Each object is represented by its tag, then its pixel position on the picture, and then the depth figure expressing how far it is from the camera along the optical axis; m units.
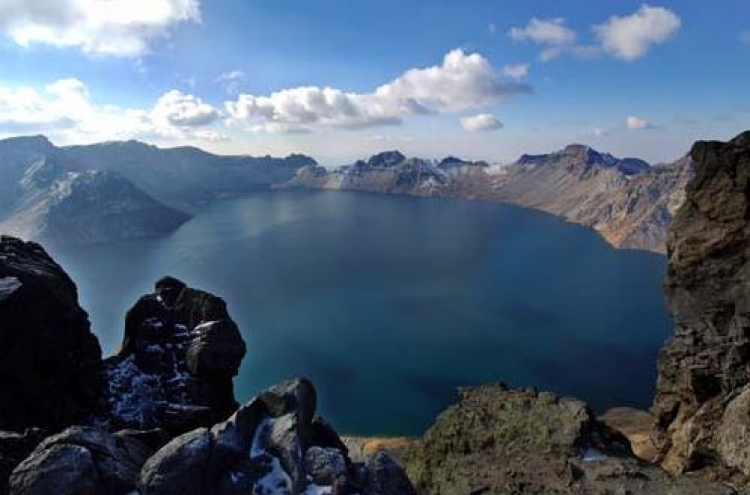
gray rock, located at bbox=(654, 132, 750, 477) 61.34
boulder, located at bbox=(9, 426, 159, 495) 26.97
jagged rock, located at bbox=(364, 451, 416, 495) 31.25
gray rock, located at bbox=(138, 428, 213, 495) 28.50
